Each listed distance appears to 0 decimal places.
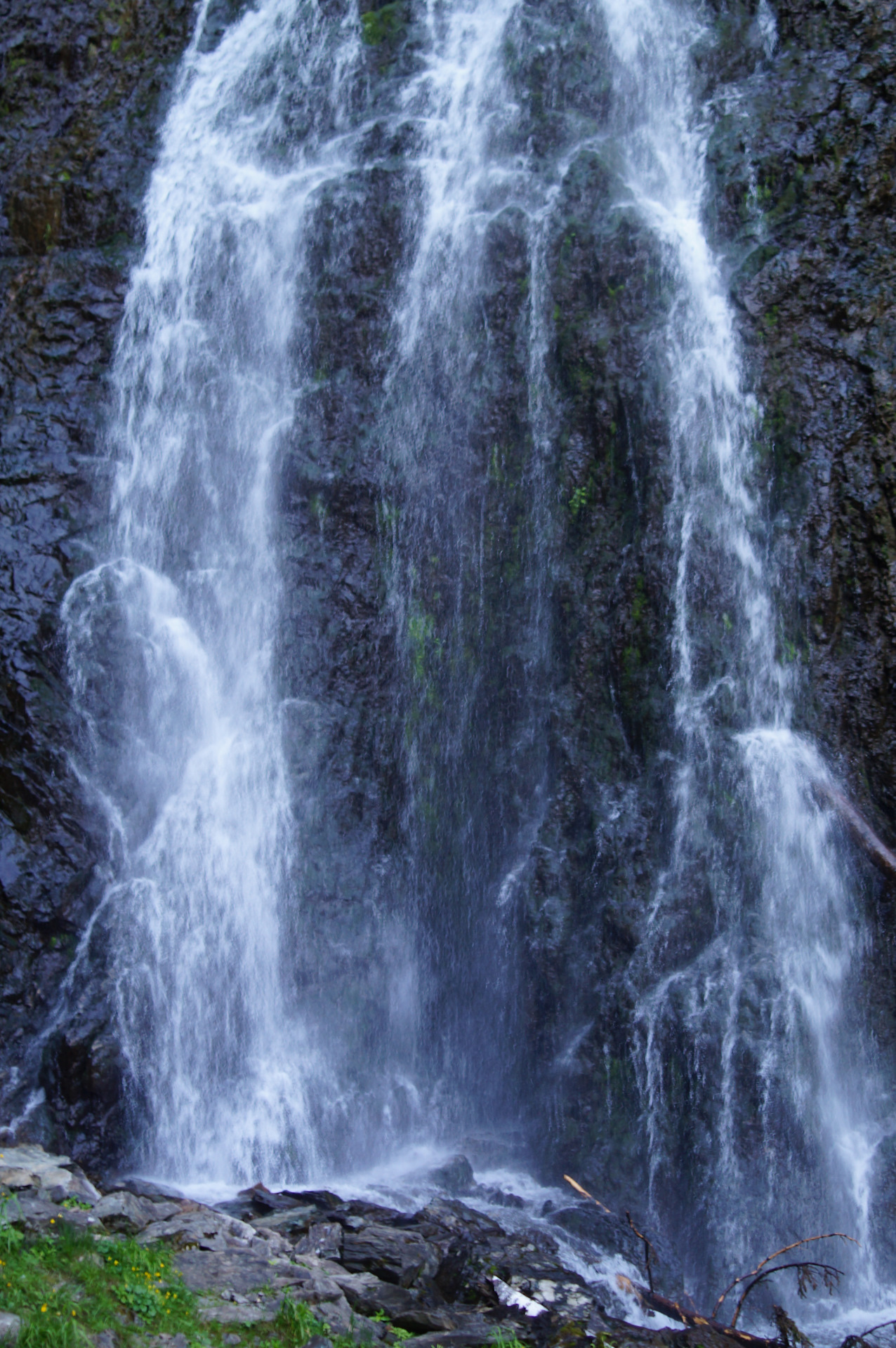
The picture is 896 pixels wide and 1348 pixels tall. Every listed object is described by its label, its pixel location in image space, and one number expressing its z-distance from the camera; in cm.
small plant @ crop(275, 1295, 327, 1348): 630
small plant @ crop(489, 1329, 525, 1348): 665
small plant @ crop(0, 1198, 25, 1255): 630
